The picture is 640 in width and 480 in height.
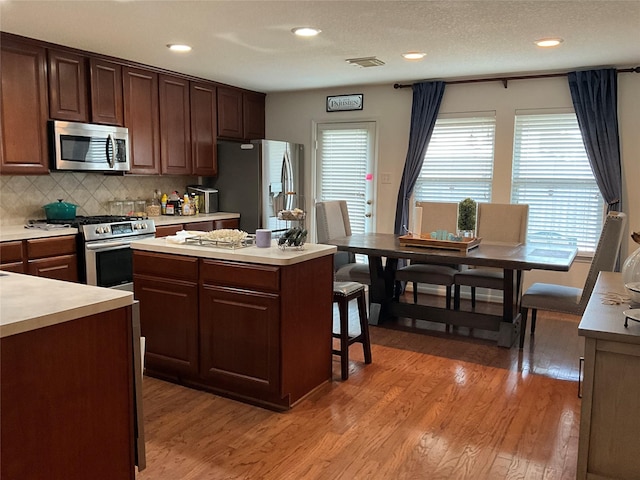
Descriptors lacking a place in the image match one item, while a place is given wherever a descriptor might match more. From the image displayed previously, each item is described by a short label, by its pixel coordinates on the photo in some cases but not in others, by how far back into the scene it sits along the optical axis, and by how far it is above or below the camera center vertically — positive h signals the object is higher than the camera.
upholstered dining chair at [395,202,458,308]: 4.36 -0.72
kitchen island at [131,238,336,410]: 2.77 -0.76
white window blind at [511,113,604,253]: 4.84 +0.02
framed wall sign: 5.77 +0.87
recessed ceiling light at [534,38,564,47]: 3.66 +0.99
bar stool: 3.33 -0.86
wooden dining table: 3.61 -0.56
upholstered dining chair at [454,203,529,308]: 4.37 -0.38
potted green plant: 4.14 -0.27
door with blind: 5.84 +0.16
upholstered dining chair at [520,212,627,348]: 3.42 -0.77
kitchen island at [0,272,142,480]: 1.42 -0.59
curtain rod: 4.52 +0.98
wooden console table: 1.83 -0.77
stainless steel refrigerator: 5.48 +0.00
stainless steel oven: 4.01 -0.56
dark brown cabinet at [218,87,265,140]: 5.70 +0.75
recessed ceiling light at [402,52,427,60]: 4.14 +1.00
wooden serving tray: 3.89 -0.45
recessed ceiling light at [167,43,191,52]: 3.94 +1.00
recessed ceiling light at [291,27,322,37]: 3.47 +0.99
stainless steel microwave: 4.04 +0.26
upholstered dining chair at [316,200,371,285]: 4.58 -0.45
